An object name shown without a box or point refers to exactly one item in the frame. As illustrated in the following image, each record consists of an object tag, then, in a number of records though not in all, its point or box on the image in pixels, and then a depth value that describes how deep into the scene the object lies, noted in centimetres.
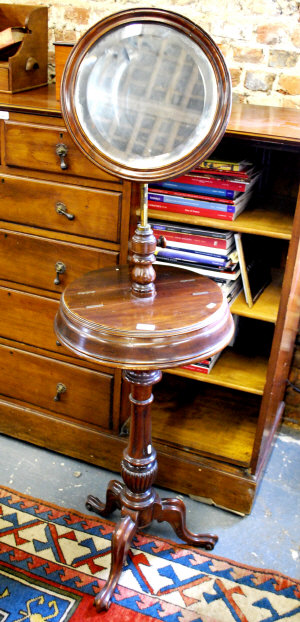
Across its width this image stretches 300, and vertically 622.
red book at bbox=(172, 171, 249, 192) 196
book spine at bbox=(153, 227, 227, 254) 203
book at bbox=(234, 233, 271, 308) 206
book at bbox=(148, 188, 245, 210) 198
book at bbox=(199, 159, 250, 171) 195
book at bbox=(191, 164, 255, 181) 195
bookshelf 194
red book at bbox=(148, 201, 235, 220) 199
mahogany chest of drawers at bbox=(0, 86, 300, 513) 202
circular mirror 142
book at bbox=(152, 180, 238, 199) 198
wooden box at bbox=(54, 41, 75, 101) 210
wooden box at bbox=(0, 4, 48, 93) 220
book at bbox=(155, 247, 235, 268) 205
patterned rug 184
